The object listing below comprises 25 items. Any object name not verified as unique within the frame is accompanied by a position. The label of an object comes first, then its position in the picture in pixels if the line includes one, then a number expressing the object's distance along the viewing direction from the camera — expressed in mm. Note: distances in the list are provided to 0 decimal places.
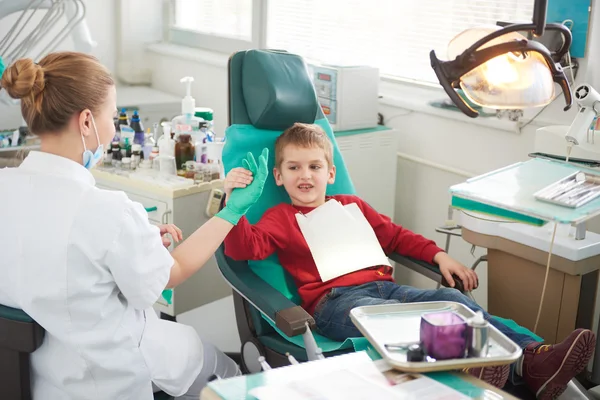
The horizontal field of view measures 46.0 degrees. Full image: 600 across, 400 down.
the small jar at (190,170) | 2611
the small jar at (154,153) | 2712
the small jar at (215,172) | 2614
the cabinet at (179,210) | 2510
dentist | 1454
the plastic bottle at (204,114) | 2873
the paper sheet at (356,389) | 1154
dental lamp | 1363
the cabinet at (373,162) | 2883
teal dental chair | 1990
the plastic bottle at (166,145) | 2674
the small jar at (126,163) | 2662
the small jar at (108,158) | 2736
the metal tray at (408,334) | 1222
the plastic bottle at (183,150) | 2664
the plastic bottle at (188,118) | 2780
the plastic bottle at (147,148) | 2764
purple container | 1226
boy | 1941
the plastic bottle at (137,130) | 2787
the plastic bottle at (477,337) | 1226
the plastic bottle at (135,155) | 2682
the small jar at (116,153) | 2723
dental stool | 1455
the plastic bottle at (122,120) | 2801
